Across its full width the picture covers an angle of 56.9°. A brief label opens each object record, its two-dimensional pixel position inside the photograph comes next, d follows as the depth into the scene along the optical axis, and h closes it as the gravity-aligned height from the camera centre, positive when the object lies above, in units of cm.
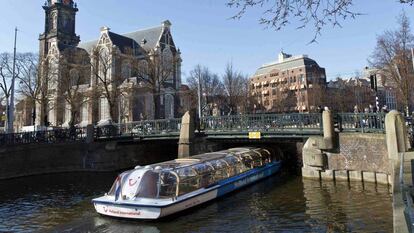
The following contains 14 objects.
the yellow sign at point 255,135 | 2513 +4
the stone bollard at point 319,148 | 2219 -87
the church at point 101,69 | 4472 +891
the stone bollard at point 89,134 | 3241 +64
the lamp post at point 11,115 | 3372 +261
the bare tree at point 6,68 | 4412 +883
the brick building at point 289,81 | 6769 +1388
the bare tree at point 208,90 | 5616 +703
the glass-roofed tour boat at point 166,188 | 1431 -207
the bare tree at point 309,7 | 575 +191
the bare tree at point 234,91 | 5478 +674
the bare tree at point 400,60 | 3225 +619
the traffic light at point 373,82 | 2570 +334
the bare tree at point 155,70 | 4403 +811
